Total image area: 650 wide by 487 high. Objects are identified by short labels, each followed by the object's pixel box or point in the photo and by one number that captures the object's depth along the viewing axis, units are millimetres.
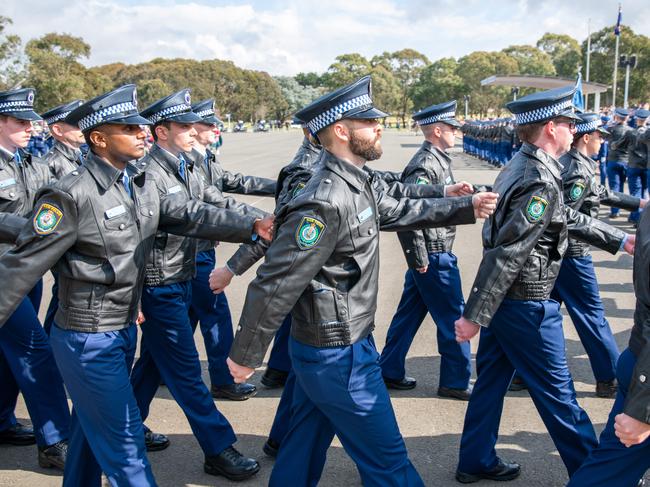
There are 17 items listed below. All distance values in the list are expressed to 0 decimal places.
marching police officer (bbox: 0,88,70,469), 4039
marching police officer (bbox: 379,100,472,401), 4871
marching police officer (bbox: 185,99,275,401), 4977
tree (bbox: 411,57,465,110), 75000
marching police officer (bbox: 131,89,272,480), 3818
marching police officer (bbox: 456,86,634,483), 3232
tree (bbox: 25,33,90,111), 46312
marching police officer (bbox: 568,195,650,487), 2305
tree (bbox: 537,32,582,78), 94062
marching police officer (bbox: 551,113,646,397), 4676
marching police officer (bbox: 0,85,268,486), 2867
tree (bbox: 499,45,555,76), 82938
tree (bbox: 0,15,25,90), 40875
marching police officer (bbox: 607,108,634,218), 12805
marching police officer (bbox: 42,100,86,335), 6062
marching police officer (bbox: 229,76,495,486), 2666
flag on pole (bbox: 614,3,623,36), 33188
